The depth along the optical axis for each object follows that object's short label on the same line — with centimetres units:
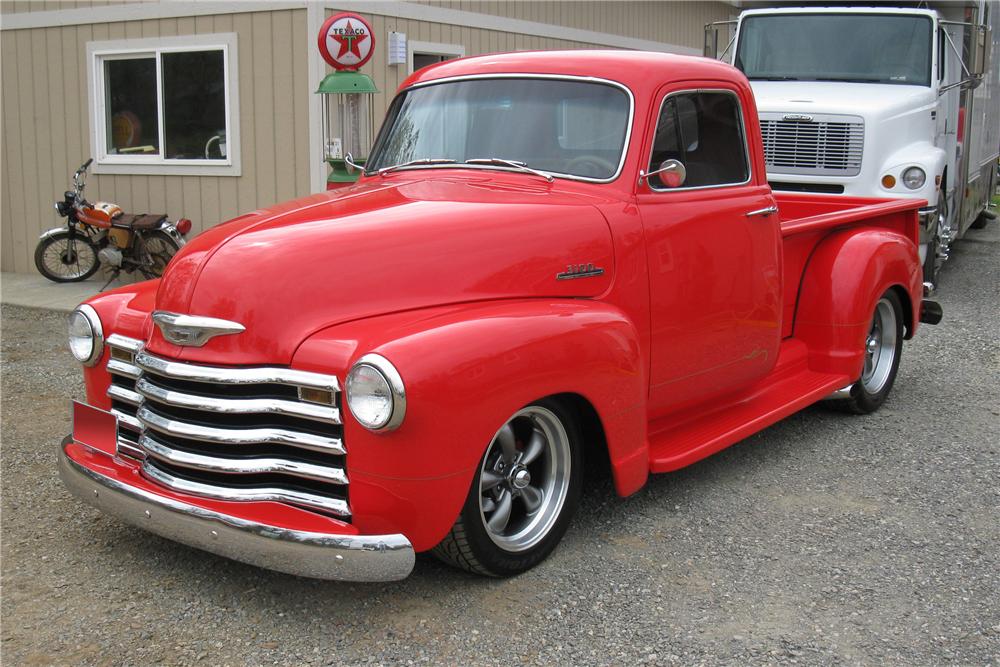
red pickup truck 334
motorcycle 1093
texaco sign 894
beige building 1062
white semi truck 953
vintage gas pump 884
